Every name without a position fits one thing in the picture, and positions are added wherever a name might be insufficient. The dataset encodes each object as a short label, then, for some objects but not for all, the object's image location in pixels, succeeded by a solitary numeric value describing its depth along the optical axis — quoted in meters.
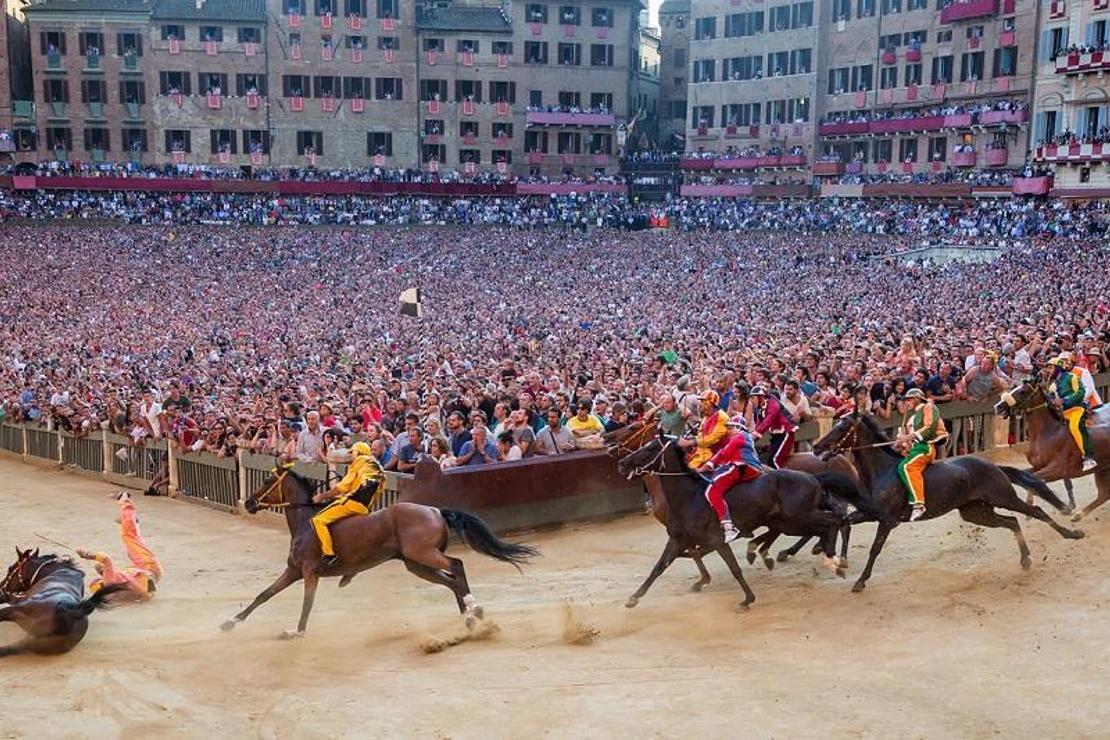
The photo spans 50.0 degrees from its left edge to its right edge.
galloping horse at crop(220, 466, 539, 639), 11.72
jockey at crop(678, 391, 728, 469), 12.23
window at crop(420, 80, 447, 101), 72.56
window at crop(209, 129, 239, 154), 70.75
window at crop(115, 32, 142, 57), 69.00
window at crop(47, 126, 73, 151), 69.12
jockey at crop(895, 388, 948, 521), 12.29
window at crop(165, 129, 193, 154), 70.38
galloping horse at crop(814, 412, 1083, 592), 12.44
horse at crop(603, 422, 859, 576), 13.34
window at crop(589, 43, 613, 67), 74.69
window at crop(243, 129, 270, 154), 70.81
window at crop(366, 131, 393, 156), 72.06
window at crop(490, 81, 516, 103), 73.62
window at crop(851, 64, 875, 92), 66.25
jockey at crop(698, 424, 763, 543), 12.15
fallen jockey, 12.53
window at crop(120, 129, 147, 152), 69.94
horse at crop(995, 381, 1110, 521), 13.79
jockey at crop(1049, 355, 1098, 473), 13.75
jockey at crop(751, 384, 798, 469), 14.25
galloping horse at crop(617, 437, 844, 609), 12.14
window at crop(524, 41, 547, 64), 73.88
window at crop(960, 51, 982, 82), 60.69
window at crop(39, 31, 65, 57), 68.25
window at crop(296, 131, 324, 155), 71.31
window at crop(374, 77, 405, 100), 71.75
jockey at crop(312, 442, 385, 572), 11.74
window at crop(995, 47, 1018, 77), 58.75
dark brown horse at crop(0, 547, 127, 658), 10.89
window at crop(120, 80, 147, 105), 69.50
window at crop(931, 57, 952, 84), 62.28
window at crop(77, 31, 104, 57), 68.50
